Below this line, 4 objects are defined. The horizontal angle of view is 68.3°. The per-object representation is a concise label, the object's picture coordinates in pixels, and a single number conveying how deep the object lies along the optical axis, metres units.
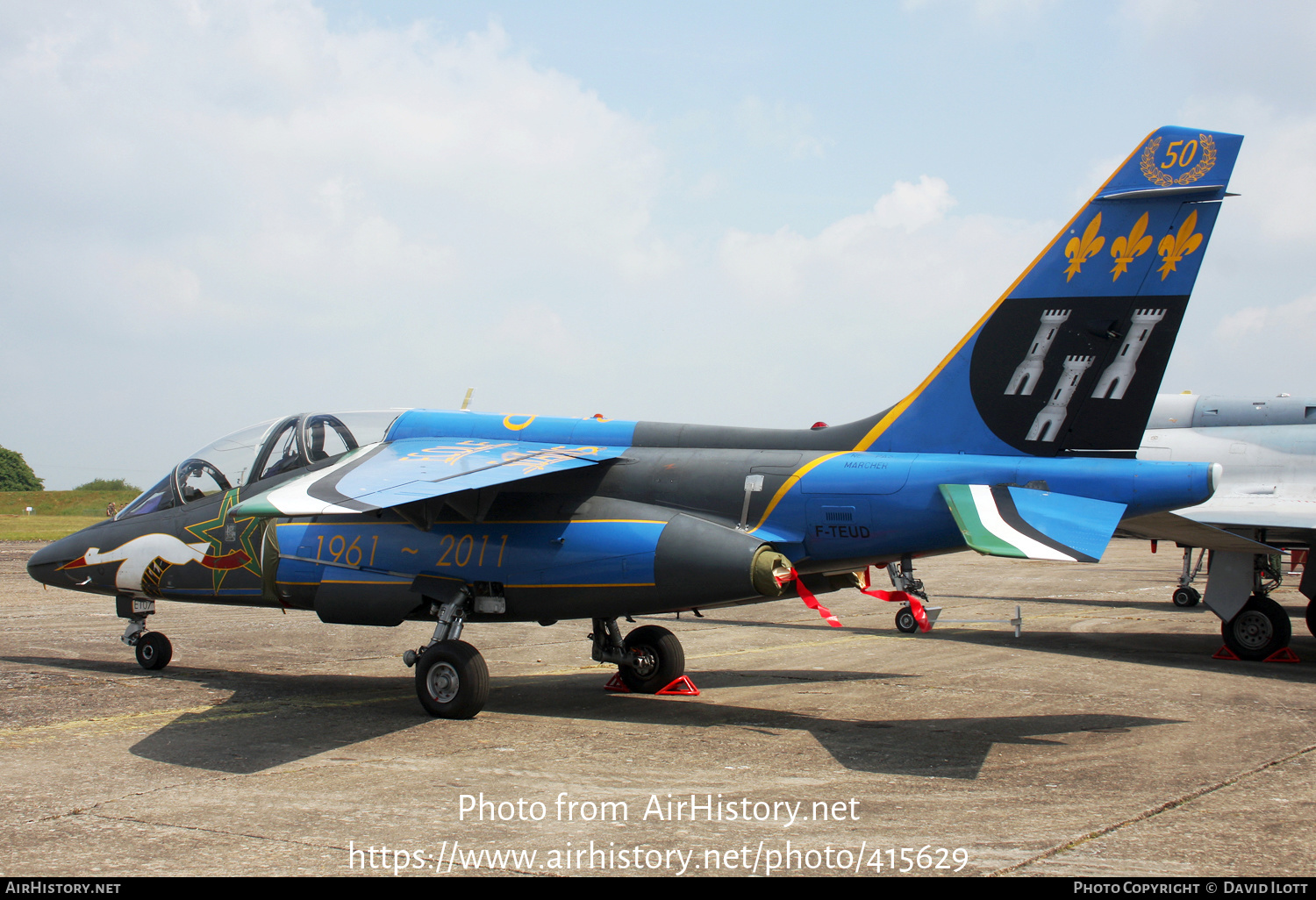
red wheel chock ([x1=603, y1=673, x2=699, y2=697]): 10.28
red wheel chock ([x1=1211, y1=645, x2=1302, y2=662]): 12.87
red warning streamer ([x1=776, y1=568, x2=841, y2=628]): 7.76
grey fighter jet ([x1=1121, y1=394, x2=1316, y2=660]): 12.44
